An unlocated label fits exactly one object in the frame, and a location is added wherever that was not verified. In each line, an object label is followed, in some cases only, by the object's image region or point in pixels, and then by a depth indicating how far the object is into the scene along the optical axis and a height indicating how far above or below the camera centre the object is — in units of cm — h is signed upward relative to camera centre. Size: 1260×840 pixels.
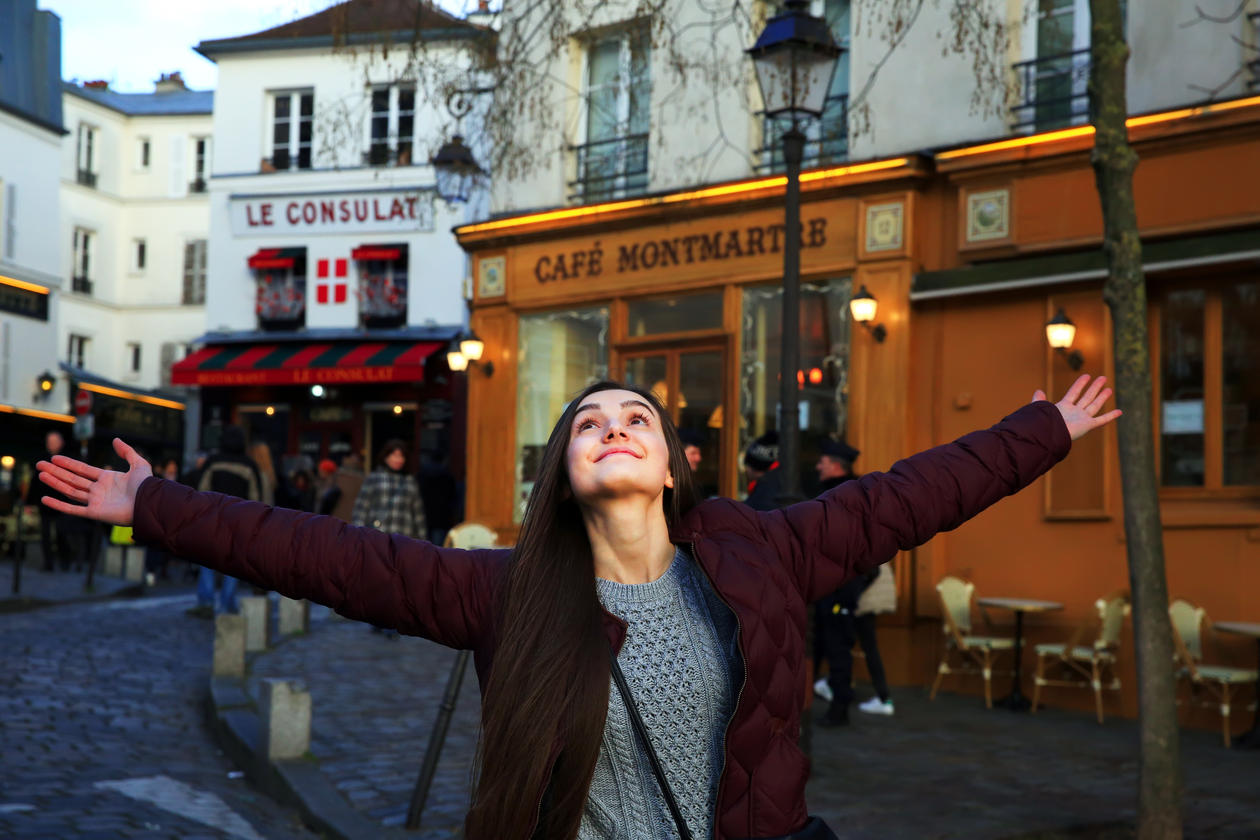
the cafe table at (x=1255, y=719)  912 -167
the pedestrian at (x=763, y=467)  933 -12
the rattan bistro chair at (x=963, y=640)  1081 -141
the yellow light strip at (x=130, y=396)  3168 +93
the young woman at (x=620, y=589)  251 -26
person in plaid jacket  1393 -57
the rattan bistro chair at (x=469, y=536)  1393 -89
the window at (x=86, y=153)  3750 +733
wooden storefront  1054 +108
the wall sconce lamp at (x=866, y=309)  1230 +120
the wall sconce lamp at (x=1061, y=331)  1101 +94
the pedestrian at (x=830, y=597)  979 -99
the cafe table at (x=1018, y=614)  1065 -120
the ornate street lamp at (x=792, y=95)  839 +208
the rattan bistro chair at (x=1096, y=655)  1032 -144
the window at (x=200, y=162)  3822 +730
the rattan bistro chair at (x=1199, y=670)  931 -138
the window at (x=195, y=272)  3781 +432
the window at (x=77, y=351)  3725 +218
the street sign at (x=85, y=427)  2291 +14
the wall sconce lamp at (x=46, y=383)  3206 +114
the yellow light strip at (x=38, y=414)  3078 +47
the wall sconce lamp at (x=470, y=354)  1611 +99
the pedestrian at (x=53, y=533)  2072 -143
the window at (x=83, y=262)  3725 +447
